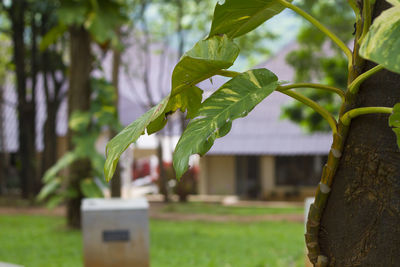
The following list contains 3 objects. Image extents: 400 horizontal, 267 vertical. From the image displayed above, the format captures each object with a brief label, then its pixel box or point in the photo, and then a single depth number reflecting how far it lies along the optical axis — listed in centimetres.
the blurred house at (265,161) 2416
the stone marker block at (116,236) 684
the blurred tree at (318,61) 1366
